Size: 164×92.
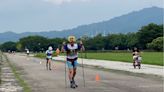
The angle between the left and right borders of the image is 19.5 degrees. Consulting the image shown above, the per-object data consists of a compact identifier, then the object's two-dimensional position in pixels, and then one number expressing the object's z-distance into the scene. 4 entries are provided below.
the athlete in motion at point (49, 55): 35.07
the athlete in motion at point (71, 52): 18.64
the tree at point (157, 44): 116.94
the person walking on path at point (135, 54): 33.11
